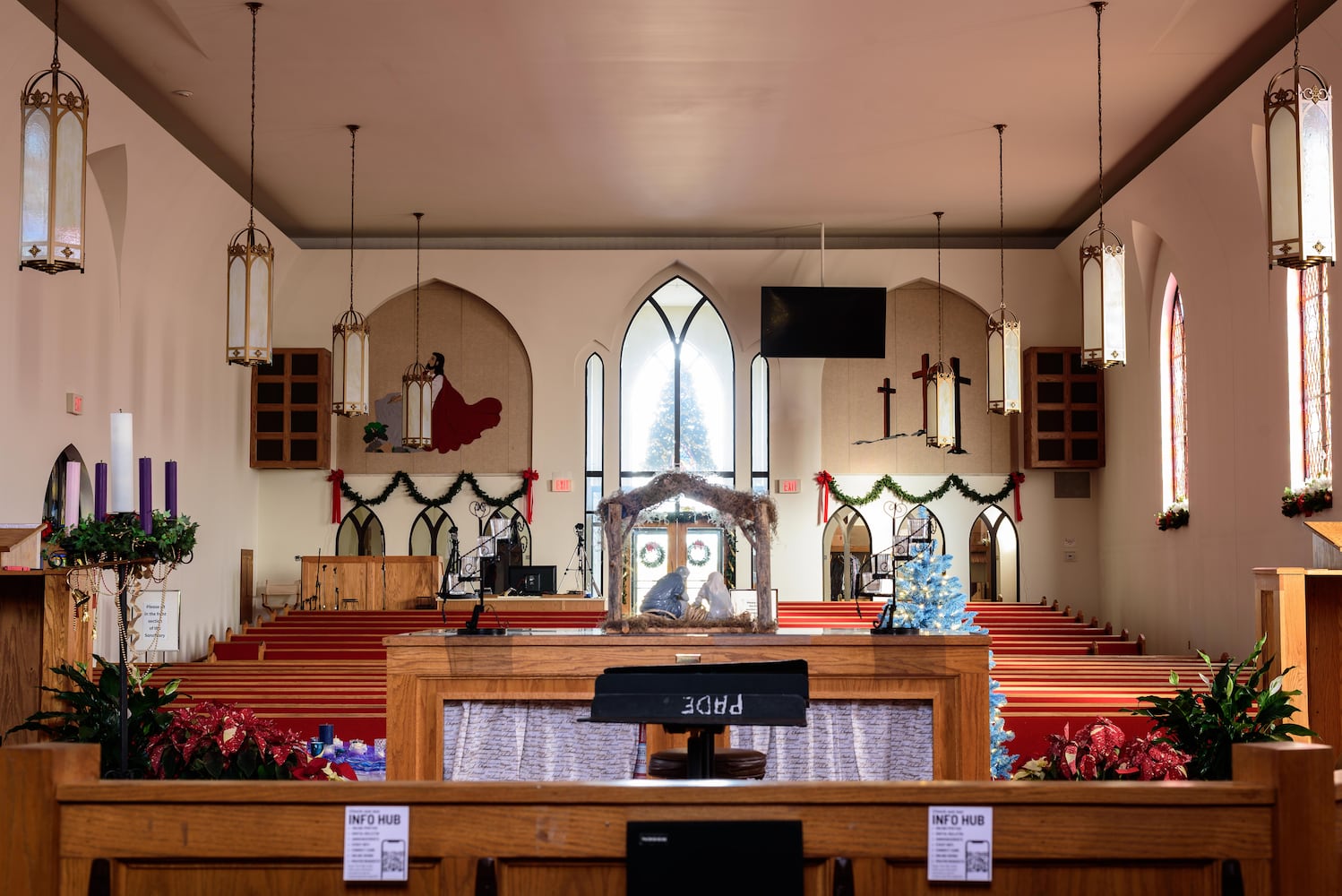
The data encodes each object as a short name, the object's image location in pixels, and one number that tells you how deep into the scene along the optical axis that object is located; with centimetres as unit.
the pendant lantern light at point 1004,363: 1198
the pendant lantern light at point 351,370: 1242
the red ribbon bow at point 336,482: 1591
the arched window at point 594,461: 1605
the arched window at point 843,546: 1576
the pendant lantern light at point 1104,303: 933
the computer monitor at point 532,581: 1408
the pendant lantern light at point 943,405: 1404
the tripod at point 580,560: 1575
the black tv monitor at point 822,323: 1503
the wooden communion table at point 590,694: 481
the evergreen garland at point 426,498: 1598
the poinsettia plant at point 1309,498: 933
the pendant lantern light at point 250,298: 953
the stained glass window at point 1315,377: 967
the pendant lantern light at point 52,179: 620
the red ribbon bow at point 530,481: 1588
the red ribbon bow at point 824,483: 1590
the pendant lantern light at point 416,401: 1409
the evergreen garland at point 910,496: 1595
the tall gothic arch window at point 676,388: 1645
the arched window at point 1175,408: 1308
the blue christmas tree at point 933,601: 588
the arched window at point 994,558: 1590
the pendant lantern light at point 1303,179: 587
